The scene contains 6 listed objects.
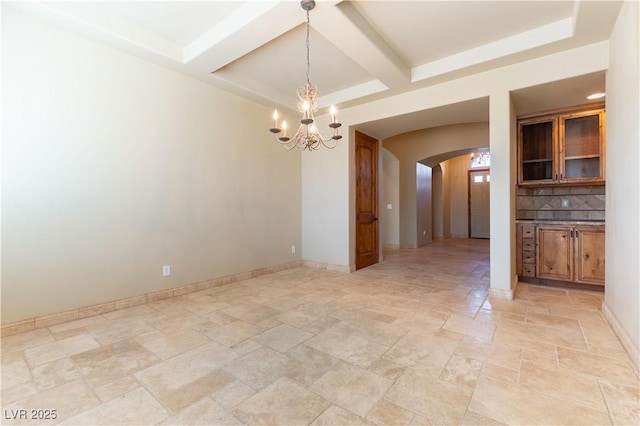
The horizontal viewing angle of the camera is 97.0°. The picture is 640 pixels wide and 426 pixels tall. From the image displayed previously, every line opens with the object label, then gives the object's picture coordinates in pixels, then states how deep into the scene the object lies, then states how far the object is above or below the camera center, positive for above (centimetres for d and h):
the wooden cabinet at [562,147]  387 +83
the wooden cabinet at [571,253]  369 -67
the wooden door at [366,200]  529 +14
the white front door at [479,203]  983 +8
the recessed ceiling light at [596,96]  351 +136
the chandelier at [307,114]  245 +92
